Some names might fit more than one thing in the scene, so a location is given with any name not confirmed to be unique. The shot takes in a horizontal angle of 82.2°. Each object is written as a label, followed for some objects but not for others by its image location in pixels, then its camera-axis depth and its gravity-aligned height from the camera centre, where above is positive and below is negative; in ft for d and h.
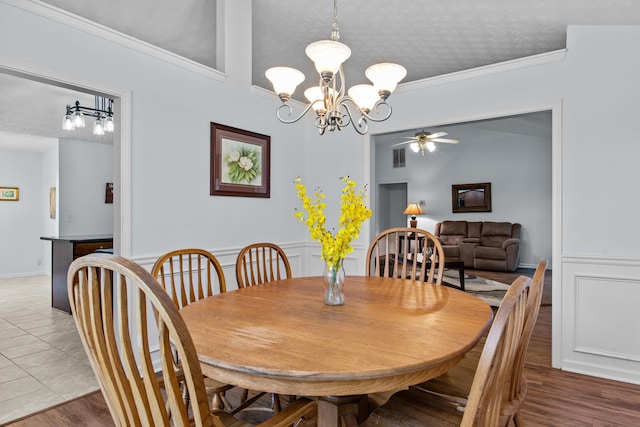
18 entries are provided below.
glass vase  5.24 -1.01
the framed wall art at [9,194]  21.29 +1.22
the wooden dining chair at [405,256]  7.45 -0.91
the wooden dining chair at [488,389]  2.77 -1.41
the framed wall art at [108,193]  21.21 +1.24
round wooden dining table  3.20 -1.33
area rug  15.58 -3.56
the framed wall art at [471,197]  26.66 +1.19
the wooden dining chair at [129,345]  2.50 -0.96
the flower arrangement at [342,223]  5.09 -0.17
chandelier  6.00 +2.35
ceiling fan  20.18 +4.13
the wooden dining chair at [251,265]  7.08 -1.01
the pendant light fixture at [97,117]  12.96 +3.58
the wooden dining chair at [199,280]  4.99 -1.38
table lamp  27.58 +0.18
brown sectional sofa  23.25 -2.01
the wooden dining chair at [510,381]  3.90 -2.15
